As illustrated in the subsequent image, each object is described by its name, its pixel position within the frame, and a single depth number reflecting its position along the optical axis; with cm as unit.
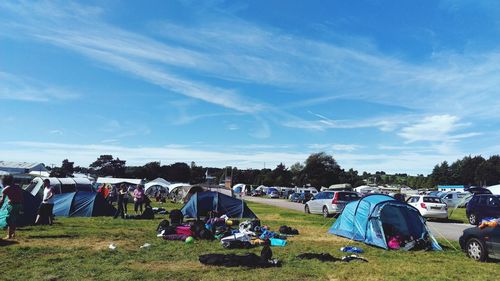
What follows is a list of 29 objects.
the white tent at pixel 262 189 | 7957
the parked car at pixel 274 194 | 6812
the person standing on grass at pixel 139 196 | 2312
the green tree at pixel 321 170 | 10288
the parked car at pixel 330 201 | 2450
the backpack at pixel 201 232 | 1354
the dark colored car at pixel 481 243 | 1075
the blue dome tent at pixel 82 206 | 2112
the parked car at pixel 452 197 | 3759
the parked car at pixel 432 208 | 2441
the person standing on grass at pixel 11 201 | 1244
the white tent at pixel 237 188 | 6962
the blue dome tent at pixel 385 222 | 1345
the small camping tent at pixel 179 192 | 4005
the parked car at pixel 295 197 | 5166
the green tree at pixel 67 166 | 11386
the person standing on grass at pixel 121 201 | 2037
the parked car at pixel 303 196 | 4796
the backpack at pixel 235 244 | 1212
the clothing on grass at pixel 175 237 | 1347
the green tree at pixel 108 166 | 13162
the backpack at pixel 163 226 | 1485
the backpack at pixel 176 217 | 1641
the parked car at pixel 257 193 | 7687
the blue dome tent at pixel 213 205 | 2061
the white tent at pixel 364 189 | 5783
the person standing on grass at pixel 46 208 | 1546
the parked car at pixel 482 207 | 2198
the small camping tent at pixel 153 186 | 5286
